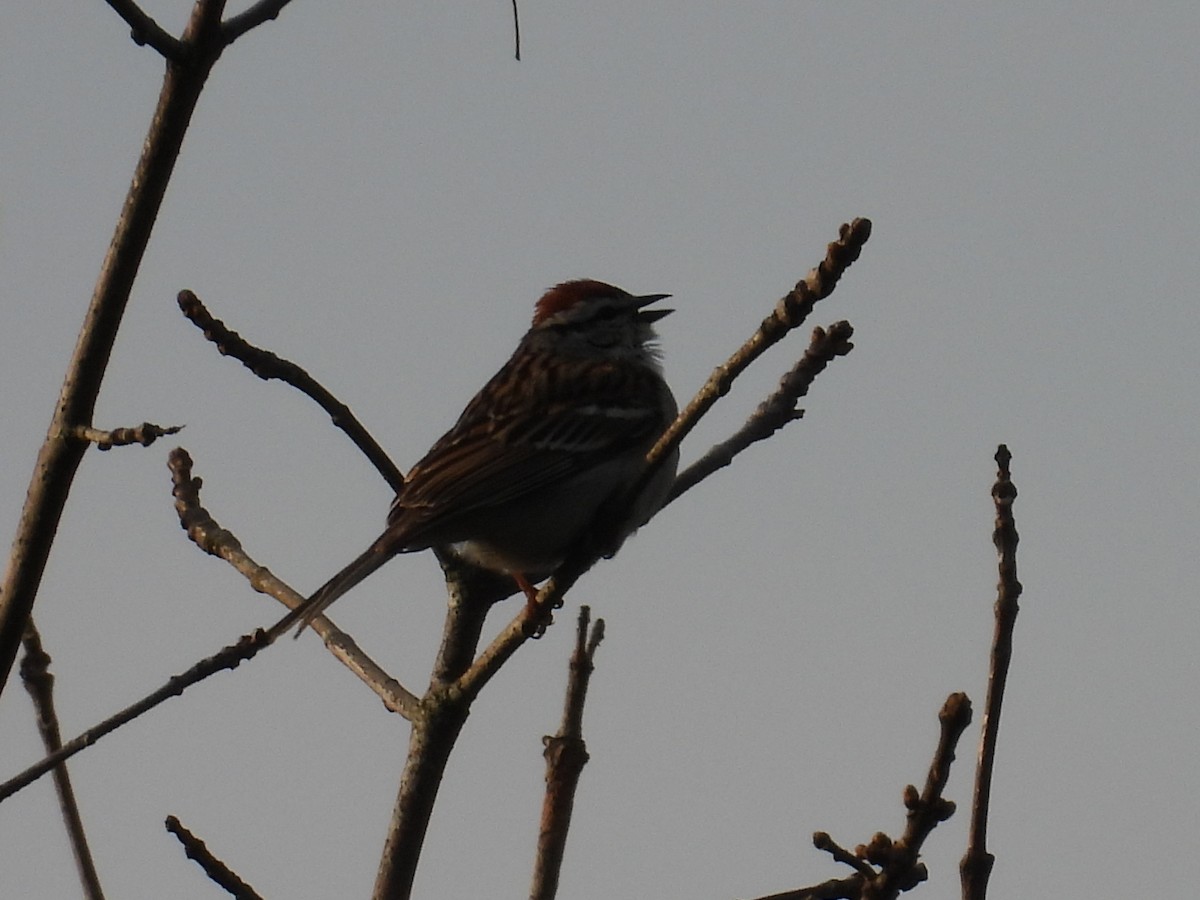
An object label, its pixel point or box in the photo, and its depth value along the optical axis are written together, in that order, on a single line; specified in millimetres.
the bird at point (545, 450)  13297
